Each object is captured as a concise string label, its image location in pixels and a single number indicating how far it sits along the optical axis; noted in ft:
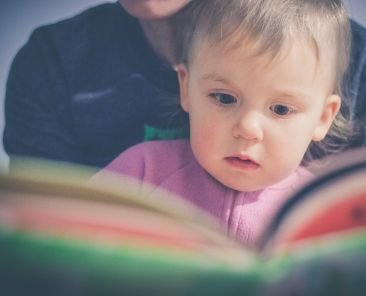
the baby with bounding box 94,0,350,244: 3.71
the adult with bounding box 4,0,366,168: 3.96
